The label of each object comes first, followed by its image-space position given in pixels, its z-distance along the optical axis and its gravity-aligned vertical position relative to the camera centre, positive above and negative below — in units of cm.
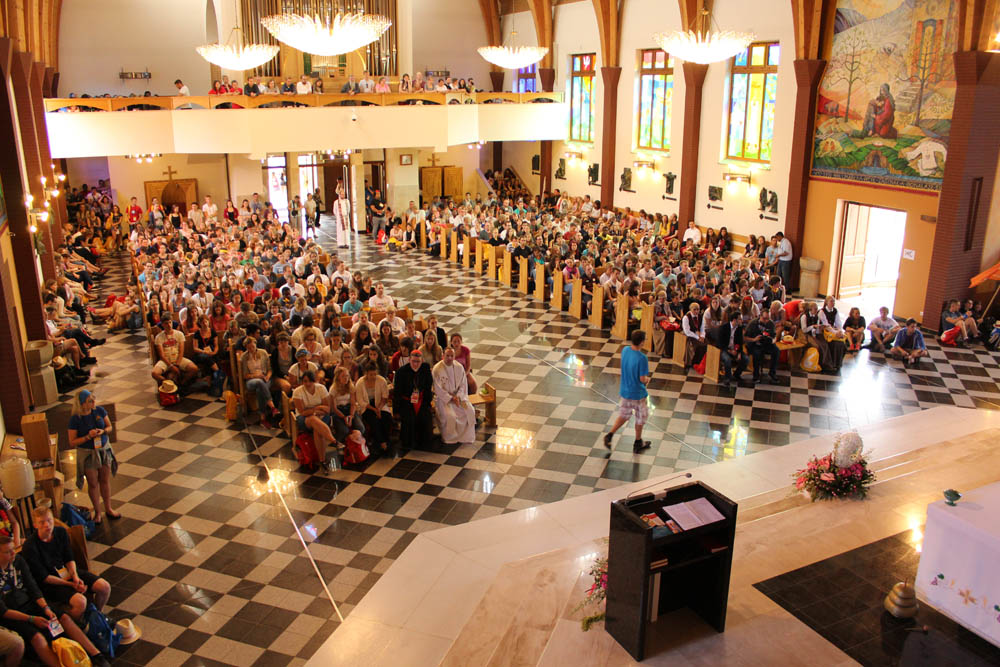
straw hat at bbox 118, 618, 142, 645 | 602 -362
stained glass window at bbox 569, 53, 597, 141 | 2358 +134
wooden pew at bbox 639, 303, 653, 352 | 1248 -279
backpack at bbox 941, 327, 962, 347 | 1304 -310
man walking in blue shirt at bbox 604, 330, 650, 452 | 862 -268
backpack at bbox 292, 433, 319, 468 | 875 -330
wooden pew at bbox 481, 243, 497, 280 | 1722 -252
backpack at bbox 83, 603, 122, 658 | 579 -349
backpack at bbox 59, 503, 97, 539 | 680 -314
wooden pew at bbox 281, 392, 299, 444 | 908 -312
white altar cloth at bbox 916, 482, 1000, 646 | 514 -274
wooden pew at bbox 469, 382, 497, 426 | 973 -311
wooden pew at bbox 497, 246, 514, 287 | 1670 -258
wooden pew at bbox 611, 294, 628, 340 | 1312 -287
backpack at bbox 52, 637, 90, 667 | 545 -343
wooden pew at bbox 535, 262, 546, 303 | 1539 -266
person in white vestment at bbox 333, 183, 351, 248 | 2150 -204
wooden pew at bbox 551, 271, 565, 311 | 1485 -271
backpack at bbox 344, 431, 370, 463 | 878 -333
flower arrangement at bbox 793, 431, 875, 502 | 725 -297
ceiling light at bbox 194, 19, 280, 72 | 1772 +193
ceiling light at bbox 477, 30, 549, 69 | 2100 +226
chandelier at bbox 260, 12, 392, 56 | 1388 +188
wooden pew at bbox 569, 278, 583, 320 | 1429 -281
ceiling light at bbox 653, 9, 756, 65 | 1441 +176
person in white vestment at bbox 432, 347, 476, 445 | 906 -295
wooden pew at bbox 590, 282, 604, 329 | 1377 -280
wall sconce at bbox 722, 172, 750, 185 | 1791 -78
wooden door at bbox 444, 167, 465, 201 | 2695 -135
